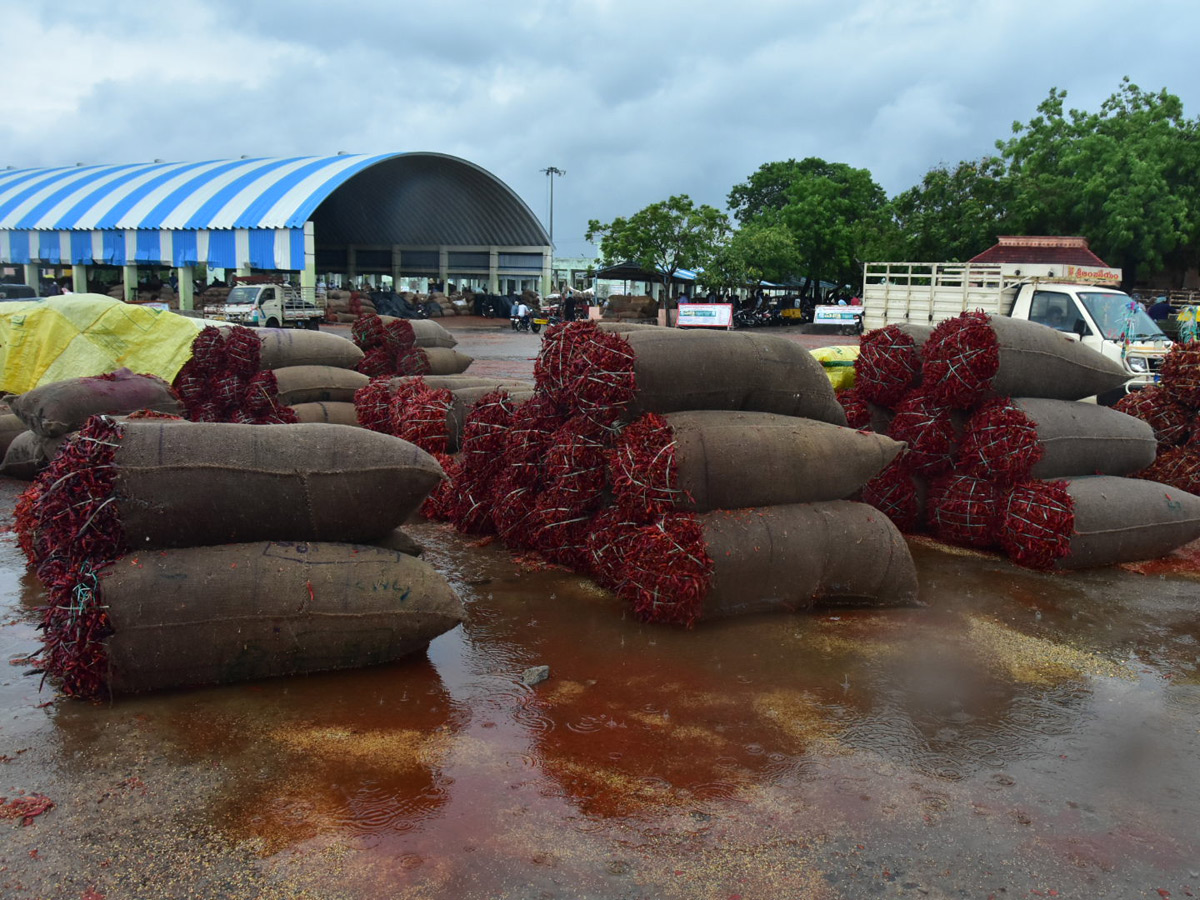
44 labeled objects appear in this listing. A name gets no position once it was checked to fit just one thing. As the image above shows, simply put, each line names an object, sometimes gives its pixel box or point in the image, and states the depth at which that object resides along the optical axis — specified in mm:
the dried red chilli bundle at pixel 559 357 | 5324
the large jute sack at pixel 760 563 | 4762
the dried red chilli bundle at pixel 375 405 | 7992
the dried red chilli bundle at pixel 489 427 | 6363
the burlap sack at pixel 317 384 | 8352
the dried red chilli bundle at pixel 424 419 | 7469
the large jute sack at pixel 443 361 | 9750
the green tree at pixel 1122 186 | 27188
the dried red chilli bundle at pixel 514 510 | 5953
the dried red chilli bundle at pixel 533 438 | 5777
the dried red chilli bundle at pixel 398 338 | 9648
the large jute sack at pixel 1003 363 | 6289
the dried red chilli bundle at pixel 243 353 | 8102
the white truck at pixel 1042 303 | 11180
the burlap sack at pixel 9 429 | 8672
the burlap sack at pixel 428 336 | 9867
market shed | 34531
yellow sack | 8516
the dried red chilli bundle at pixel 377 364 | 9578
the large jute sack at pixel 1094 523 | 6035
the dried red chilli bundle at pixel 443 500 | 6914
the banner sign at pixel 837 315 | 33375
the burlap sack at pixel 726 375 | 5375
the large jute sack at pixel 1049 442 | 6152
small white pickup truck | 30156
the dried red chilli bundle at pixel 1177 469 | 7418
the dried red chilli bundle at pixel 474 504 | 6559
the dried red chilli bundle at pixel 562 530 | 5500
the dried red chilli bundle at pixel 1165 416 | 7805
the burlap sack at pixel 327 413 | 8250
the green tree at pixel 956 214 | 30766
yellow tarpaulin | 8836
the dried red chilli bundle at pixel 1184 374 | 7657
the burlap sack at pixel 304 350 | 8688
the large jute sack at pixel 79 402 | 6480
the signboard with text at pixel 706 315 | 29234
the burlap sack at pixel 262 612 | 3740
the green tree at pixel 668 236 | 41594
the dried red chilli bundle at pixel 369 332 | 9695
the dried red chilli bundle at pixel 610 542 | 5062
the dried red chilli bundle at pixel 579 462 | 5266
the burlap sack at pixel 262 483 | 3883
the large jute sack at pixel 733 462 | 4938
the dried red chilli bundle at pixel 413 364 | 9453
